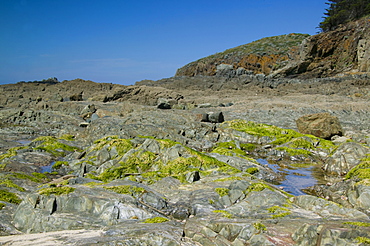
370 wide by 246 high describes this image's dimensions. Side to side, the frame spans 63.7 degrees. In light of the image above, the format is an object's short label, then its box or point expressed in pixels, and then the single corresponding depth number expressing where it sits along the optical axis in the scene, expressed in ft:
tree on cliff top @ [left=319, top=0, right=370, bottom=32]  223.51
